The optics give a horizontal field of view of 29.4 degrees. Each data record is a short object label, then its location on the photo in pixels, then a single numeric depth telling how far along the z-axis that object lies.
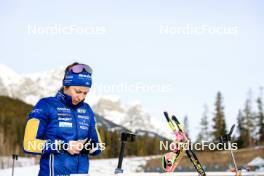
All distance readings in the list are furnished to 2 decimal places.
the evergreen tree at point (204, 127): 75.81
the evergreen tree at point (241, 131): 65.44
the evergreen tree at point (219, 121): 59.89
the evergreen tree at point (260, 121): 64.53
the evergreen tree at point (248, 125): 64.42
